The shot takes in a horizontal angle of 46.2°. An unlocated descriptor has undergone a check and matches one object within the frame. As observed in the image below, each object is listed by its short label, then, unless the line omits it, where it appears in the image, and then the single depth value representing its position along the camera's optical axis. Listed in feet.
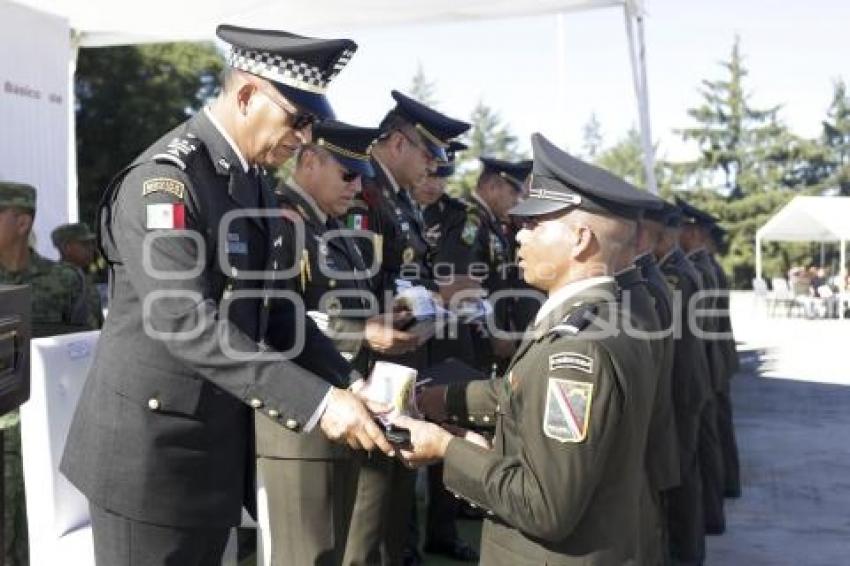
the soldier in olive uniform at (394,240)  14.10
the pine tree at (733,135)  189.67
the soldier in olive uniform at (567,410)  6.97
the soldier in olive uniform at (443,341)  18.34
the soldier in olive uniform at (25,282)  14.07
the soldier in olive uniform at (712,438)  20.61
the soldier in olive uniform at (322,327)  11.77
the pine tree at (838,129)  195.39
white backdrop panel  25.44
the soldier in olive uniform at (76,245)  23.53
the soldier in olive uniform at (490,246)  20.35
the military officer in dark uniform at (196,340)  7.88
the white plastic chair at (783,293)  91.91
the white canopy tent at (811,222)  94.68
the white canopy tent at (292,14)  29.09
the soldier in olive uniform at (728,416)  22.90
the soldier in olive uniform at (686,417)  17.20
